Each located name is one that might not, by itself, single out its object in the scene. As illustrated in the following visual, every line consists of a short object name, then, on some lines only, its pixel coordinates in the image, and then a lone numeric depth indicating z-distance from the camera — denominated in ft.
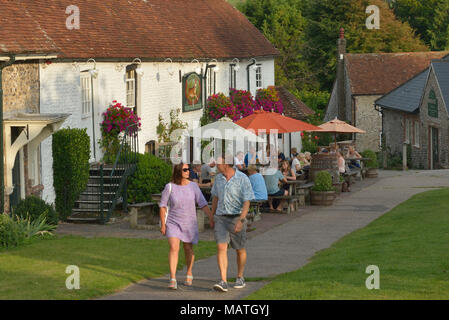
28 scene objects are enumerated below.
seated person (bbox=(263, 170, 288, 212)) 73.77
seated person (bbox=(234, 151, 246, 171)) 78.54
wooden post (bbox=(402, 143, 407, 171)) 143.95
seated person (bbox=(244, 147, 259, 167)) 83.11
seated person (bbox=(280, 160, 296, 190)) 79.10
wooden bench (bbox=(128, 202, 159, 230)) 64.03
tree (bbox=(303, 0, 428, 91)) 223.51
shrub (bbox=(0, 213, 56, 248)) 53.21
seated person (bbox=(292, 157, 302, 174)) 86.53
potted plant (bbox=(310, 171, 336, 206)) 80.38
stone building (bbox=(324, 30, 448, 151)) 192.03
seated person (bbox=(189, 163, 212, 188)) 71.46
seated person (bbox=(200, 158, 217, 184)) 75.77
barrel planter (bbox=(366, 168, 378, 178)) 111.75
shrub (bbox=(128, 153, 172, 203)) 72.08
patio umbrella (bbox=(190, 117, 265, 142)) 75.56
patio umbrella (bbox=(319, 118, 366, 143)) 100.34
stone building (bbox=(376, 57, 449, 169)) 136.05
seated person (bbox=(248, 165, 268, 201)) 63.62
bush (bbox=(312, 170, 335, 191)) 80.79
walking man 39.34
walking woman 39.40
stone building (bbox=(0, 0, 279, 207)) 62.69
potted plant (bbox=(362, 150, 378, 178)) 111.86
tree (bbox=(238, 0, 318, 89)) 223.10
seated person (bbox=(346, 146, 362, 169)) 107.45
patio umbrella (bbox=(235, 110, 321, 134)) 78.48
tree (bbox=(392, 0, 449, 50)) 253.44
